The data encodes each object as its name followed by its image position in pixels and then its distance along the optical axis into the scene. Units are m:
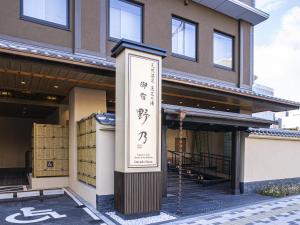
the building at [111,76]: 7.91
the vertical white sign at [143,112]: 7.02
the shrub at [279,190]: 10.39
